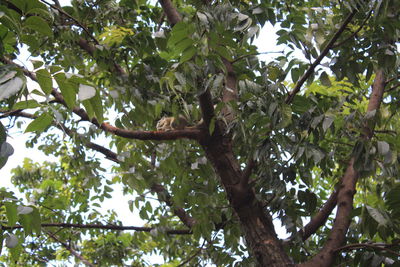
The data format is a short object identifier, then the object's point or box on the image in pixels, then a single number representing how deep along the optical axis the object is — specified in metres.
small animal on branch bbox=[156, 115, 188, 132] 5.23
